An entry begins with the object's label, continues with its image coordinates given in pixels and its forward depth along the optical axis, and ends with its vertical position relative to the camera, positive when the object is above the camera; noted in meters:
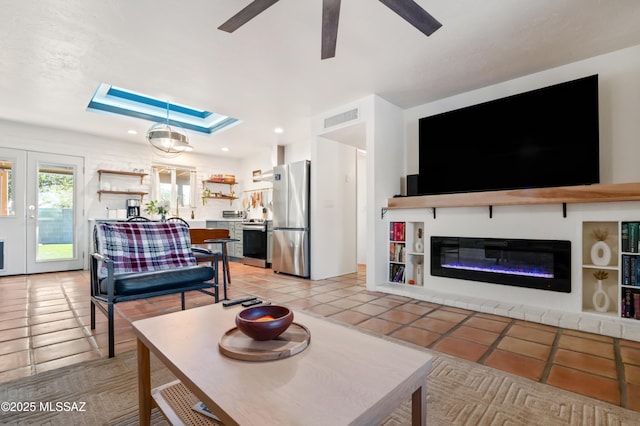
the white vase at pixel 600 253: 2.55 -0.34
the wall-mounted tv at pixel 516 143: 2.69 +0.75
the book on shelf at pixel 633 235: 2.37 -0.17
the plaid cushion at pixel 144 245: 2.47 -0.28
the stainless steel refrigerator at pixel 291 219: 4.55 -0.08
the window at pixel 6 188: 4.77 +0.42
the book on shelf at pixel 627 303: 2.38 -0.72
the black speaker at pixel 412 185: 3.77 +0.38
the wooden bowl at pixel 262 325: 1.06 -0.41
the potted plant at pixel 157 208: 5.94 +0.12
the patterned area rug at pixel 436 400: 1.32 -0.92
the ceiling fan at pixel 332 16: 1.68 +1.21
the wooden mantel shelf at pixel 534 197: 2.34 +0.17
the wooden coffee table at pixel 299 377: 0.73 -0.49
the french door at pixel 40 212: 4.80 +0.03
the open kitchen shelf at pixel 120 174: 5.58 +0.69
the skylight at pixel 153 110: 4.39 +1.71
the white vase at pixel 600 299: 2.57 -0.75
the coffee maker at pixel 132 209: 5.50 +0.09
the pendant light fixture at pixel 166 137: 3.66 +0.97
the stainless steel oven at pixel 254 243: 5.67 -0.57
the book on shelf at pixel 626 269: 2.39 -0.45
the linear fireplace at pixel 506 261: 2.70 -0.48
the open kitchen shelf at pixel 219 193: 6.95 +0.50
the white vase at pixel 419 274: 3.78 -0.77
